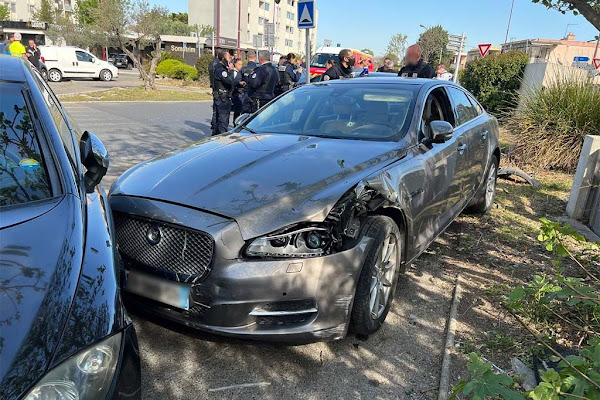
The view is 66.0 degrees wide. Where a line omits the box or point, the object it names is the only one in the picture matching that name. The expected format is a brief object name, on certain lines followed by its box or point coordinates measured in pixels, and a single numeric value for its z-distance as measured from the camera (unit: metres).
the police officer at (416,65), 7.88
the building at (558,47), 35.12
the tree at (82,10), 48.05
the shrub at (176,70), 28.97
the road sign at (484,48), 16.75
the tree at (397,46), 65.69
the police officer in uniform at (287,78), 12.38
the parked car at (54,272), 1.45
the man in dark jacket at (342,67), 8.75
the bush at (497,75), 14.38
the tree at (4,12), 60.59
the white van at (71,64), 24.73
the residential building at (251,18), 66.69
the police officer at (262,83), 9.57
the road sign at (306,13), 7.57
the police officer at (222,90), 9.12
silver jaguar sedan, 2.42
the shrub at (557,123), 8.42
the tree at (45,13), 55.12
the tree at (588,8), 4.17
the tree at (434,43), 55.27
